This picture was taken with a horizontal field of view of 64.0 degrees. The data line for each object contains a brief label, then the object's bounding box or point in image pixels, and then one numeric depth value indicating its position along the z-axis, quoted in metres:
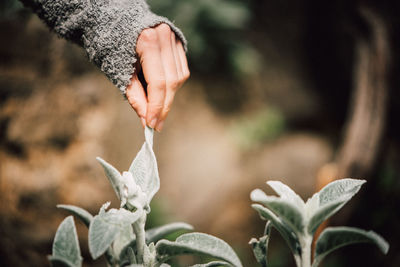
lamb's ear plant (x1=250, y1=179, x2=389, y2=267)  0.55
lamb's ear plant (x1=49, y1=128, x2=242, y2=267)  0.54
